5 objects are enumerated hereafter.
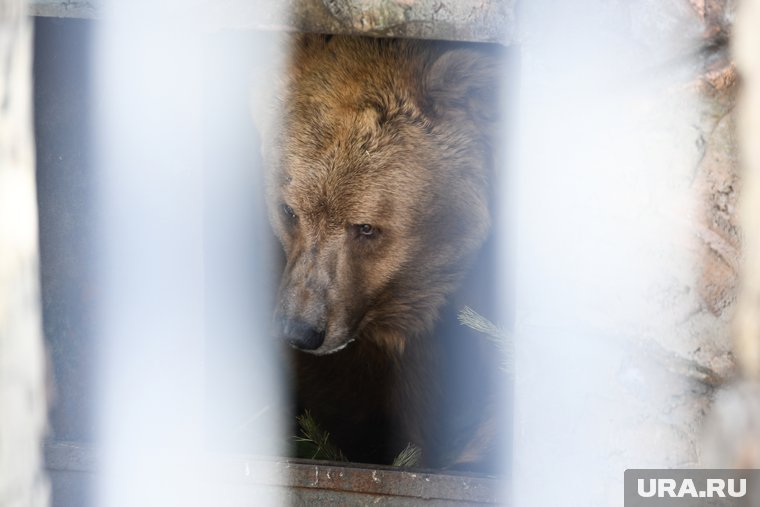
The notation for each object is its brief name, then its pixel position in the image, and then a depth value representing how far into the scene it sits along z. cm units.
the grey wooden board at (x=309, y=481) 824
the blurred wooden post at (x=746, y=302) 799
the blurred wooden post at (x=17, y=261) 800
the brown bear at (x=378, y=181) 841
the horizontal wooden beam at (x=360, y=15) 804
